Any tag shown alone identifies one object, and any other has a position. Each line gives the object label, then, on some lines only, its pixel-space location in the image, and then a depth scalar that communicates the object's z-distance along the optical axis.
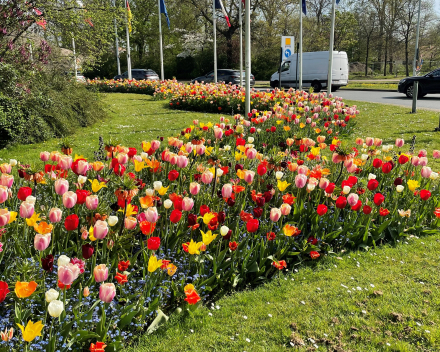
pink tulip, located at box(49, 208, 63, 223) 2.38
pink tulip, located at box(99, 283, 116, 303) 1.93
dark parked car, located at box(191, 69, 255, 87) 27.95
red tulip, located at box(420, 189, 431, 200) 3.67
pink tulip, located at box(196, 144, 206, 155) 4.04
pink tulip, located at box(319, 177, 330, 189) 3.46
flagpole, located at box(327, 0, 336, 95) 13.91
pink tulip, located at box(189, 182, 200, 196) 3.00
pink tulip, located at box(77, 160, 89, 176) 3.25
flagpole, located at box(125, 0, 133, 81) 26.21
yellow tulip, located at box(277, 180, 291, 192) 3.38
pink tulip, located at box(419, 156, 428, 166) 4.21
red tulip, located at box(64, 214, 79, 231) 2.35
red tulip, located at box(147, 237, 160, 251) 2.29
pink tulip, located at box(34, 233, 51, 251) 2.07
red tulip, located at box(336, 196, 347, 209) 3.26
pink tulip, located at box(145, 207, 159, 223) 2.47
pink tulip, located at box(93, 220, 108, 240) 2.25
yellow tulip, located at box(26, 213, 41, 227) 2.46
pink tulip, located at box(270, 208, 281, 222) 2.88
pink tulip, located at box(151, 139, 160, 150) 4.09
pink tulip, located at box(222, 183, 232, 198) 3.01
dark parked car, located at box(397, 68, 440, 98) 18.23
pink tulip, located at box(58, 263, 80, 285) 1.84
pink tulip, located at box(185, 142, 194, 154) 4.11
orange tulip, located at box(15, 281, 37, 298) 1.82
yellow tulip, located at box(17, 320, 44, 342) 1.66
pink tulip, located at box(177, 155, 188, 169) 3.53
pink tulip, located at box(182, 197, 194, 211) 2.78
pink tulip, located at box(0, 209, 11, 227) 2.30
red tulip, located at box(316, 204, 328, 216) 3.17
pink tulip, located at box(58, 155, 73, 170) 3.25
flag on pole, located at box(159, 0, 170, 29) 23.48
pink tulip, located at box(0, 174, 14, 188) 2.93
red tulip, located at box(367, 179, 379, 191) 3.54
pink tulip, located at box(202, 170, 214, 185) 3.21
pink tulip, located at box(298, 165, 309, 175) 3.64
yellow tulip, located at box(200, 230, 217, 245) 2.52
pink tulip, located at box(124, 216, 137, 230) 2.49
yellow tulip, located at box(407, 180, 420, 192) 3.77
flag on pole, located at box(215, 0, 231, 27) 18.79
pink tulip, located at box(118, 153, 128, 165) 3.53
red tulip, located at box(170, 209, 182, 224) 2.66
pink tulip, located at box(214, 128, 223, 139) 4.89
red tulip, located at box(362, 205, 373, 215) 3.39
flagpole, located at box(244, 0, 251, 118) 9.04
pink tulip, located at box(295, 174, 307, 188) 3.39
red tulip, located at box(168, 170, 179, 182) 3.32
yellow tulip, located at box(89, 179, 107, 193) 2.95
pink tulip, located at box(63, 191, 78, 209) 2.53
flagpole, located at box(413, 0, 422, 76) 28.05
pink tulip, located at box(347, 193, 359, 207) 3.32
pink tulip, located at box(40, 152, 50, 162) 3.61
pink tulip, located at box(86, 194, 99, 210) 2.58
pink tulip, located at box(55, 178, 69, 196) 2.77
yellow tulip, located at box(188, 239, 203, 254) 2.46
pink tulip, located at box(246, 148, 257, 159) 4.01
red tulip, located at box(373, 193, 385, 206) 3.45
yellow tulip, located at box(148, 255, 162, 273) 2.18
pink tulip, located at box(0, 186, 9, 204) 2.55
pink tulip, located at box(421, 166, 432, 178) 4.02
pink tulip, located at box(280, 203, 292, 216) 3.04
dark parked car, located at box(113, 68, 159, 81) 31.61
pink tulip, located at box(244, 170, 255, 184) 3.33
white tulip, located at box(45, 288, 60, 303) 1.80
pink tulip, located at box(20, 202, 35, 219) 2.39
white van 26.16
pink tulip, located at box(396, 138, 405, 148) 4.84
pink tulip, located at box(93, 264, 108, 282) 2.03
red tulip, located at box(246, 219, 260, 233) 2.75
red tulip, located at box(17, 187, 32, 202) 2.79
